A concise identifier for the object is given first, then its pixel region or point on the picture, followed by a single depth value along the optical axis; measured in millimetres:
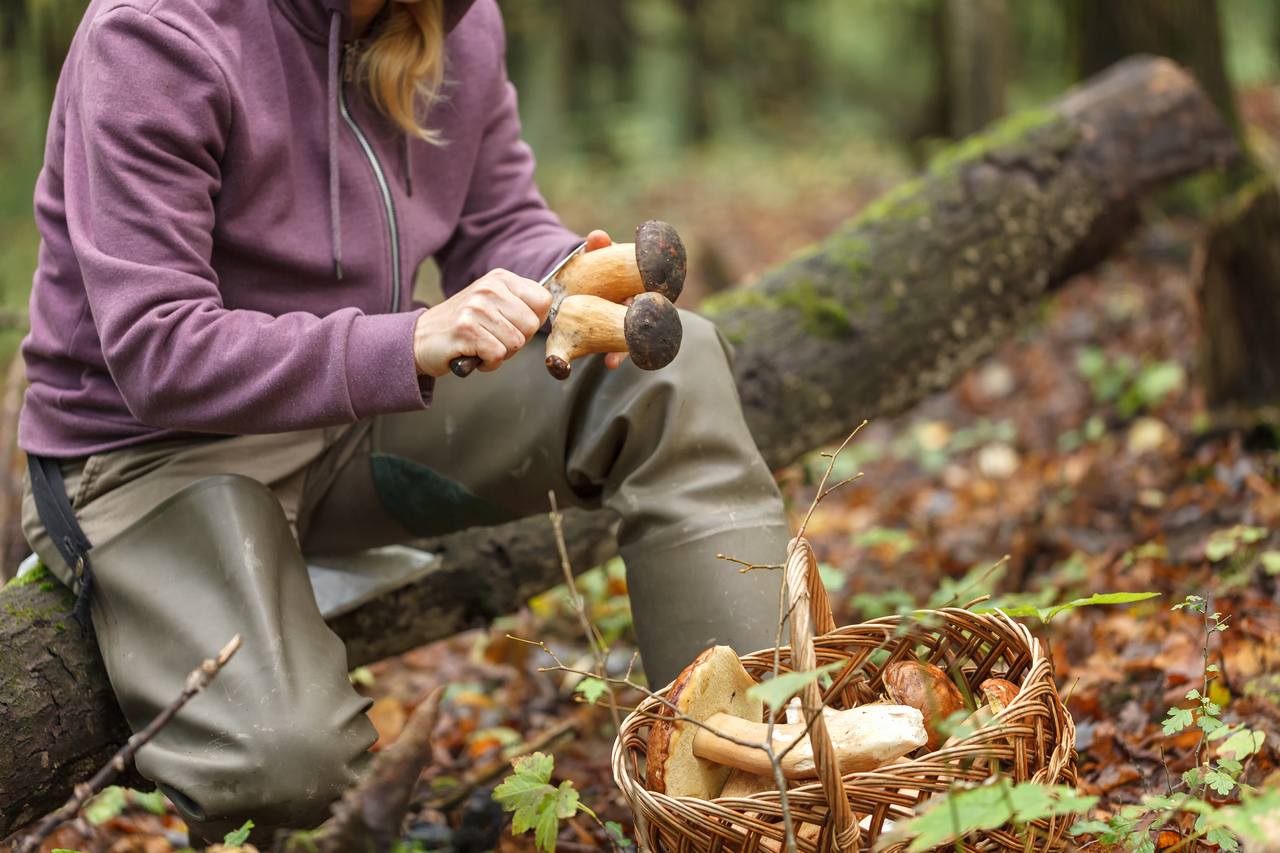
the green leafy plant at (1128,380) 3809
